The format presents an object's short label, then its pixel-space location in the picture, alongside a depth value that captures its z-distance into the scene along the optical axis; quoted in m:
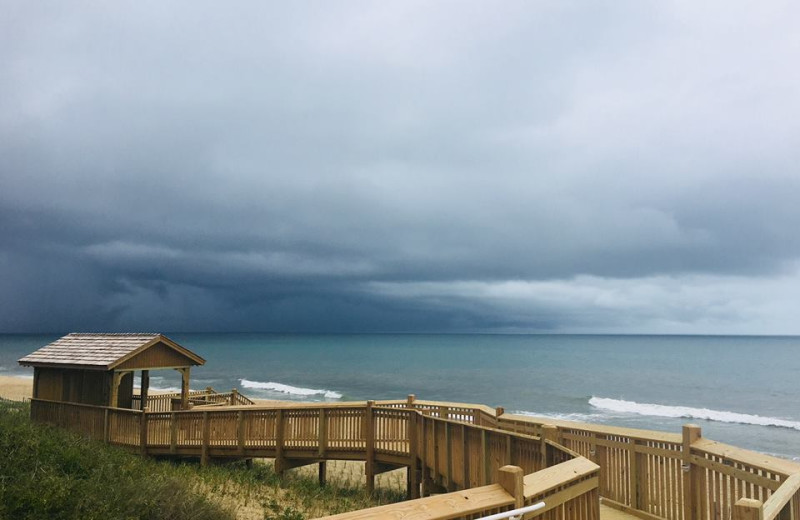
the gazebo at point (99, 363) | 18.45
